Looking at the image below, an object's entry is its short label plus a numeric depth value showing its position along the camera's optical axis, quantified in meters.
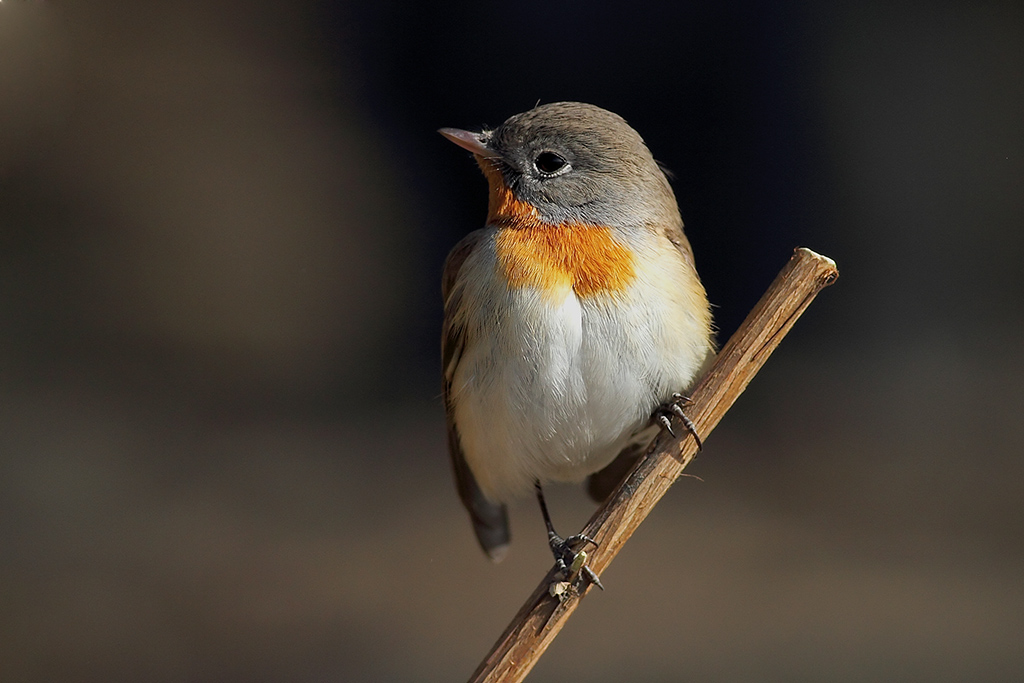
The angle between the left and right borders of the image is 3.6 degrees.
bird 2.01
